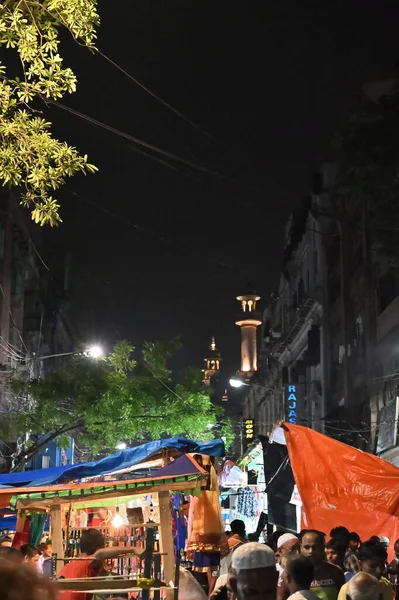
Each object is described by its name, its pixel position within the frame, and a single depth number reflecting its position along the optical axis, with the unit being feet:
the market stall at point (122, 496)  35.42
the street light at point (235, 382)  123.03
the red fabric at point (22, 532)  46.90
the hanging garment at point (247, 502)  98.99
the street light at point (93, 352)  104.88
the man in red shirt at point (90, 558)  23.89
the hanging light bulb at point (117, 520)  43.62
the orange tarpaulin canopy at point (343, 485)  36.40
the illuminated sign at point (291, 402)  176.09
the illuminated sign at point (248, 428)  192.34
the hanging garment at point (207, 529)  41.50
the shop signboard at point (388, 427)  98.12
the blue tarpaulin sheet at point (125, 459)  41.52
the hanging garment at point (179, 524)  45.76
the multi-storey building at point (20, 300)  135.33
